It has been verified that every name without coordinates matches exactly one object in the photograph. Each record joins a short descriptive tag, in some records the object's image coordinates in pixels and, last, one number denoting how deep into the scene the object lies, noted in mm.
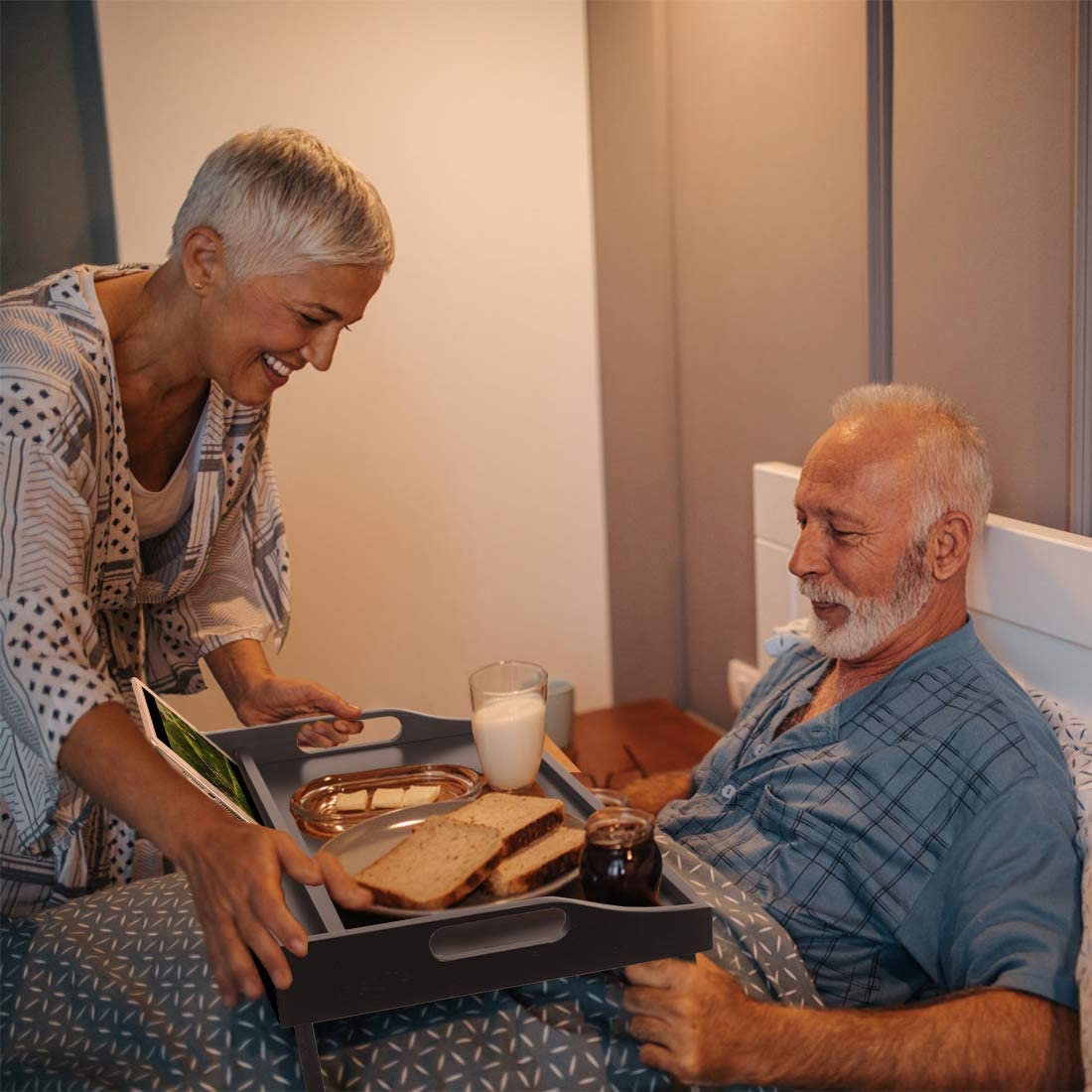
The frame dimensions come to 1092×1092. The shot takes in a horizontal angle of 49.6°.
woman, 1098
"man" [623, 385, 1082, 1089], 1163
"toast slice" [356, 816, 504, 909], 1072
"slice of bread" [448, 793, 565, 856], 1185
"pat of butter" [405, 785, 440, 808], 1389
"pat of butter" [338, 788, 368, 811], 1380
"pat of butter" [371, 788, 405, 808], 1384
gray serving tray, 998
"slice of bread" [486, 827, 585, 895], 1105
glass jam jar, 1062
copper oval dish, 1337
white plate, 1113
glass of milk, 1423
